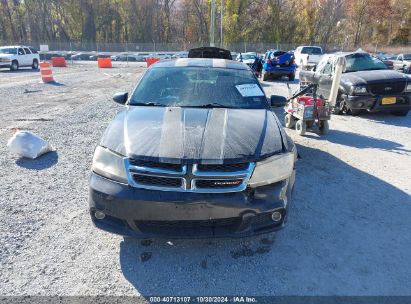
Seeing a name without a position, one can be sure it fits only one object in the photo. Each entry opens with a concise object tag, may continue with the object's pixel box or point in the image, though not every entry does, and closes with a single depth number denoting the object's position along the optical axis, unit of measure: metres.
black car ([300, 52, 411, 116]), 8.06
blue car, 17.31
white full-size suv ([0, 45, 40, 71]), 22.45
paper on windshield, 3.96
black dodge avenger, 2.52
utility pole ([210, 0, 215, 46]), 23.12
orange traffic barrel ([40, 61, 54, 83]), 15.53
